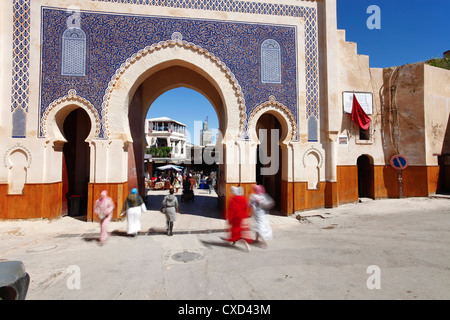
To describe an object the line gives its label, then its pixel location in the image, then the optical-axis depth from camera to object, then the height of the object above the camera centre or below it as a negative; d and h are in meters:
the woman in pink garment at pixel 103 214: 6.19 -1.09
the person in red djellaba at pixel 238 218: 5.68 -1.11
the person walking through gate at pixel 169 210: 6.82 -1.10
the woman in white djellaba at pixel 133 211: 6.56 -1.09
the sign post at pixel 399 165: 10.56 +0.12
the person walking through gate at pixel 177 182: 18.17 -1.04
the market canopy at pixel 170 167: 21.09 +0.13
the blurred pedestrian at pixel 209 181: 18.90 -0.97
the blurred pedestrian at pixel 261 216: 5.72 -1.07
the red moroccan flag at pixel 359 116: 10.18 +2.09
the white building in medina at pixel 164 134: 43.45 +5.94
